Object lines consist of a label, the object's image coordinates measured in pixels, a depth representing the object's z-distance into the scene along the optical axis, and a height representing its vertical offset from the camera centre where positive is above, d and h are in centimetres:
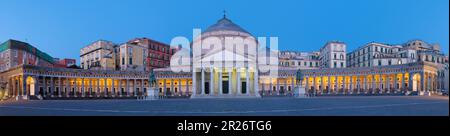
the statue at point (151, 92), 4944 -311
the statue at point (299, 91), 5054 -317
